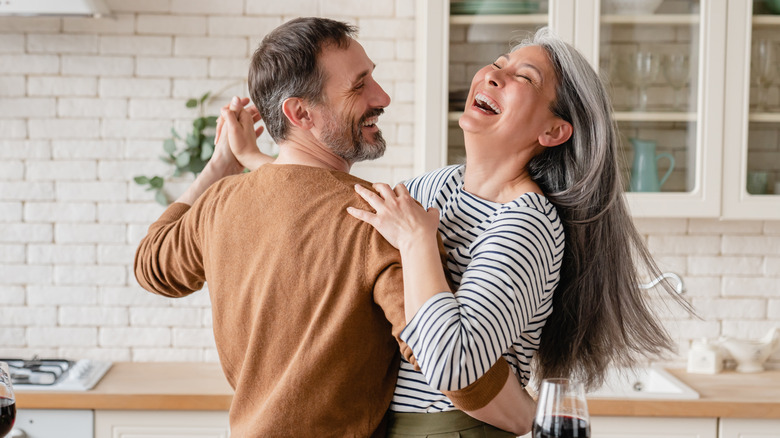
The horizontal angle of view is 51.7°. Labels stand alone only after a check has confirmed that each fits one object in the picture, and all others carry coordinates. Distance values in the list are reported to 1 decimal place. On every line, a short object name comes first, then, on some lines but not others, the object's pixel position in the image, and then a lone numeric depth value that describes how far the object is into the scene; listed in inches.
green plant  121.9
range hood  104.7
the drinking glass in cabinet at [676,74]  111.2
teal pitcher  112.0
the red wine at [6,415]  51.1
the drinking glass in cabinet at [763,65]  110.8
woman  55.1
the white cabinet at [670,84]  108.8
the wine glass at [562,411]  47.1
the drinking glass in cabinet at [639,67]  111.5
